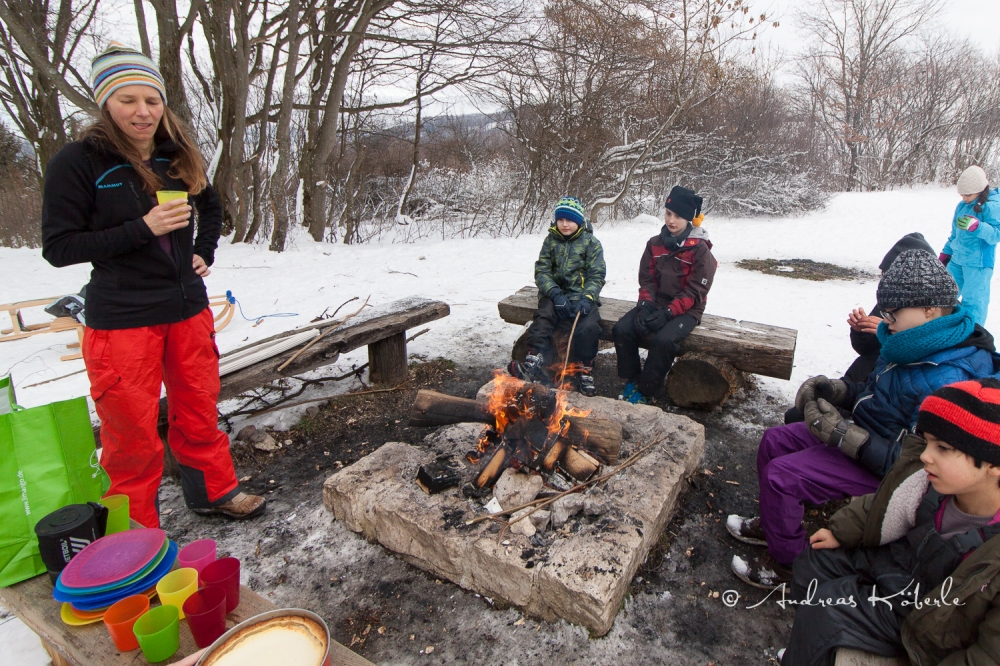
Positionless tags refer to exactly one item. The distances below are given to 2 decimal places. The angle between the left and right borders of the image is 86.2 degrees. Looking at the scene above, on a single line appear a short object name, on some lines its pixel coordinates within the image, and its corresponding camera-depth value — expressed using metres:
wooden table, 1.51
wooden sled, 5.68
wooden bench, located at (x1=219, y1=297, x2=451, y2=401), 3.31
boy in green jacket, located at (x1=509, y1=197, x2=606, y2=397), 4.47
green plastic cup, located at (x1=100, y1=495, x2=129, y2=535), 1.91
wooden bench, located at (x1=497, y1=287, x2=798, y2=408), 3.92
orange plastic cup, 1.49
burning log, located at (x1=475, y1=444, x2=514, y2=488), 2.79
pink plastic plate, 1.61
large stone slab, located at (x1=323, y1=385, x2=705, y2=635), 2.22
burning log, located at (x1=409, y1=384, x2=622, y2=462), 2.89
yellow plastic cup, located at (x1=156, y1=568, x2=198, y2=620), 1.57
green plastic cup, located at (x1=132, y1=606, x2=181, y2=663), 1.45
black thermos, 1.69
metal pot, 1.41
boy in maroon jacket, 4.16
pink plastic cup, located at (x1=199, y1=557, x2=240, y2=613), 1.65
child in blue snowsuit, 4.61
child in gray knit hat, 2.23
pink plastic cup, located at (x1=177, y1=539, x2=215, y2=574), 1.73
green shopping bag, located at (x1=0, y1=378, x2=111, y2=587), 1.81
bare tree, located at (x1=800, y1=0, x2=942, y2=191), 20.41
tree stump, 4.04
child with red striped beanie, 1.46
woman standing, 2.24
